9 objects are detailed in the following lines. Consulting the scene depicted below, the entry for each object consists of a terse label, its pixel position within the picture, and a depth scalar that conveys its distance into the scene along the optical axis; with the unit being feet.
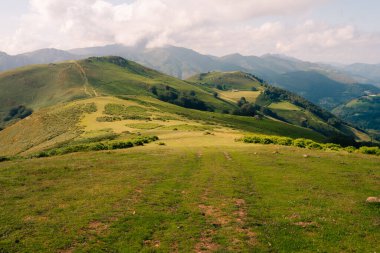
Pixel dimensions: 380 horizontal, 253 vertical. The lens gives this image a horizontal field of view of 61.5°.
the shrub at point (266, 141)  190.80
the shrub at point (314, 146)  170.81
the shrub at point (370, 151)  154.55
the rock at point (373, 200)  83.73
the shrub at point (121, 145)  175.24
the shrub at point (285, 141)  183.42
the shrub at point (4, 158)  148.41
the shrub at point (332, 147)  167.86
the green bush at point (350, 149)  162.22
